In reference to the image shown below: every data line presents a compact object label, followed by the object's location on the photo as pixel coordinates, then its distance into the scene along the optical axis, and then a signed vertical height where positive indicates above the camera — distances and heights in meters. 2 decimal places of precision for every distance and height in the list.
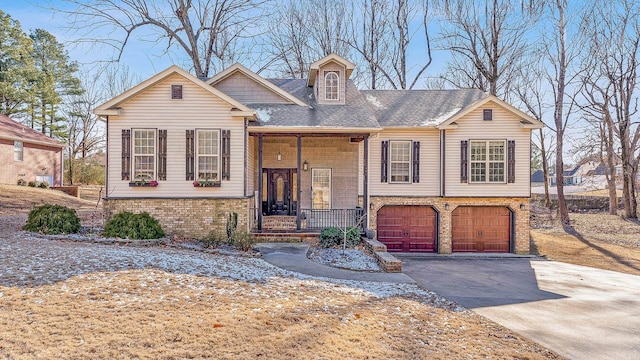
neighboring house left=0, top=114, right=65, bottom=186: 24.53 +2.08
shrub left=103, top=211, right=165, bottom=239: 11.32 -1.42
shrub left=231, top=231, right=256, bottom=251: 11.50 -1.89
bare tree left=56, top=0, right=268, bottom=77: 22.60 +10.39
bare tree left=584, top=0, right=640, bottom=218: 24.70 +6.25
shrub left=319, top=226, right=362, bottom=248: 12.87 -1.95
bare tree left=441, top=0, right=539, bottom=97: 23.66 +9.29
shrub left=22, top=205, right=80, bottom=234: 11.52 -1.26
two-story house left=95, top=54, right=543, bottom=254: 12.93 +1.04
